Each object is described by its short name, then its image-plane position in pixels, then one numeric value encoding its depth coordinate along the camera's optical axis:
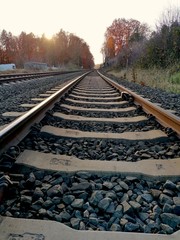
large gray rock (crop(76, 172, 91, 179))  1.95
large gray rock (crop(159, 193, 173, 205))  1.69
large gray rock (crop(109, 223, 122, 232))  1.41
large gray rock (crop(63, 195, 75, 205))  1.65
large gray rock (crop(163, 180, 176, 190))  1.82
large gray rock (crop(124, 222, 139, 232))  1.41
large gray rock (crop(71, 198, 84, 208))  1.60
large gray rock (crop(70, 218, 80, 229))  1.42
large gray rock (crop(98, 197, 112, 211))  1.59
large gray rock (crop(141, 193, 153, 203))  1.73
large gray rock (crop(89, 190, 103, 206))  1.65
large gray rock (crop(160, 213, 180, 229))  1.47
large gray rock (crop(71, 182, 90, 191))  1.79
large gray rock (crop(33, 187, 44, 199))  1.67
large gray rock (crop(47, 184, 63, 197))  1.71
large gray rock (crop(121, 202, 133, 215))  1.57
